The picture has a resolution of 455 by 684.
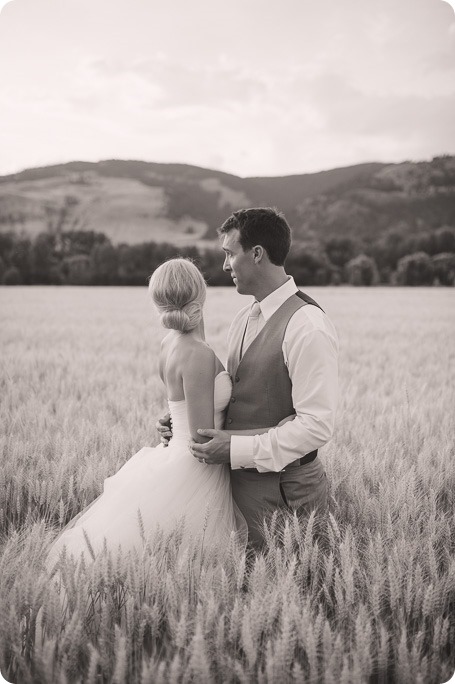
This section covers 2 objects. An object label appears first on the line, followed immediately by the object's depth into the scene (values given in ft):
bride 7.18
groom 7.12
